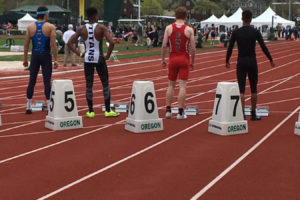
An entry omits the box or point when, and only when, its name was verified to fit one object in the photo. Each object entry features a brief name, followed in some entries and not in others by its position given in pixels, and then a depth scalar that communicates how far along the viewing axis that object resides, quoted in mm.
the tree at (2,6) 118250
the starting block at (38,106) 11617
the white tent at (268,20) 65500
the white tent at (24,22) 73038
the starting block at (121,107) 11280
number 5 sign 9281
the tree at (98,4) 114688
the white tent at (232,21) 65588
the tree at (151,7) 128625
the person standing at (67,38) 22344
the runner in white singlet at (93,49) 9938
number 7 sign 8828
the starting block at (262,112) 10672
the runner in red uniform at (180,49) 9938
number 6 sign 9047
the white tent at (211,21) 69725
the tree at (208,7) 125250
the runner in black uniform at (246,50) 9918
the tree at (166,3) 158250
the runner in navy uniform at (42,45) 10461
